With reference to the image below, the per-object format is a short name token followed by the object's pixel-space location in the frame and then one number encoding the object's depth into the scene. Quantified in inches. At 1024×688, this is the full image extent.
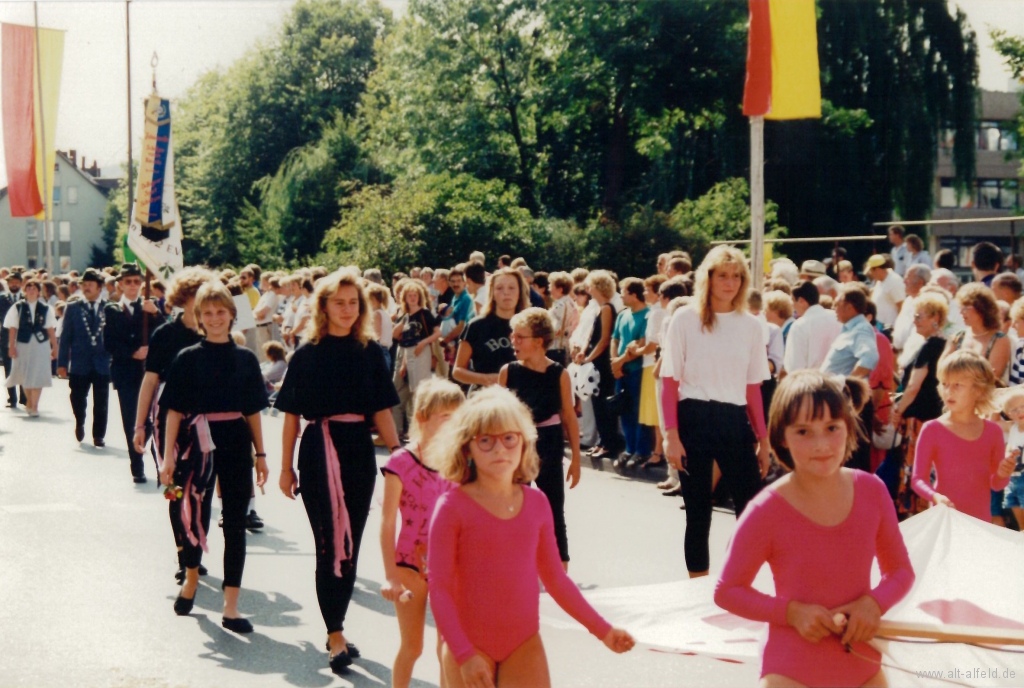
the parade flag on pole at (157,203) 590.6
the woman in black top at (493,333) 330.3
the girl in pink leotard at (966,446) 233.6
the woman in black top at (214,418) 287.6
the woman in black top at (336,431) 247.4
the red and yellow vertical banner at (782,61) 493.4
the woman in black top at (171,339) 331.6
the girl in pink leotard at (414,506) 197.5
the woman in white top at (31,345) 781.3
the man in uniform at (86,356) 610.9
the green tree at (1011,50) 1352.1
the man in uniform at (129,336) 494.3
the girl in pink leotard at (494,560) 147.2
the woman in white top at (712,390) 266.4
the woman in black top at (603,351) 485.4
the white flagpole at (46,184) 1255.5
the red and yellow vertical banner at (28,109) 1262.3
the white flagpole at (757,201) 491.8
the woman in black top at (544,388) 286.0
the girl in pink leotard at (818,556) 125.0
